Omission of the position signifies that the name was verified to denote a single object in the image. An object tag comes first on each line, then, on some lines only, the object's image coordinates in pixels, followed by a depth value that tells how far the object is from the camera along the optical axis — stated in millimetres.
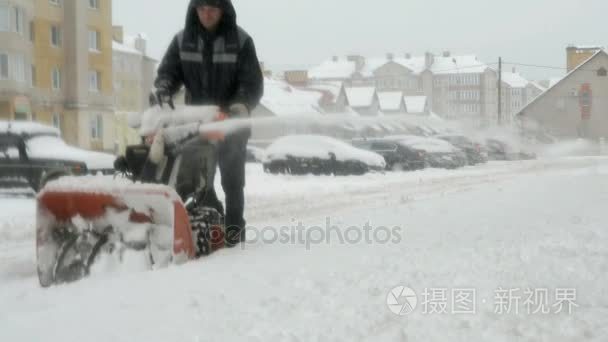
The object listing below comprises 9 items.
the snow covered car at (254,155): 32062
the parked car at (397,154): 22625
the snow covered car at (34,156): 11531
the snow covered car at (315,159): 19312
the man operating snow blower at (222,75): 4809
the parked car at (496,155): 27098
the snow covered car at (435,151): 23250
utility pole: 41909
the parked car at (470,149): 25922
